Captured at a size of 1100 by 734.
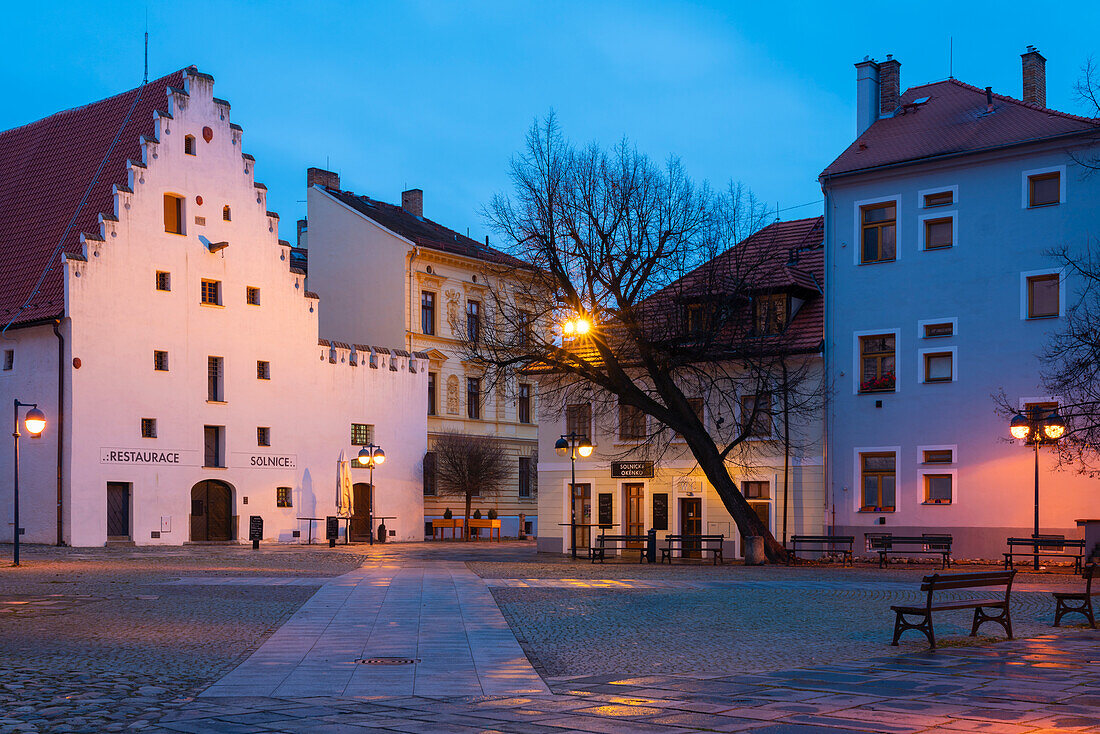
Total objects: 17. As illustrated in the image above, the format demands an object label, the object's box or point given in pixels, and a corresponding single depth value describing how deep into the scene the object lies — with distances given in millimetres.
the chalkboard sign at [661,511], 38906
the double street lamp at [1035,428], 27562
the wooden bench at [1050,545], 28922
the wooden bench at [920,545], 31781
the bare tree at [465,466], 55438
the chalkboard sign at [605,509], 40531
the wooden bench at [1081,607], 16203
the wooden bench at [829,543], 32781
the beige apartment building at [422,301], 56500
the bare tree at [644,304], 33438
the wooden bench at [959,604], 13992
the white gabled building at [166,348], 41125
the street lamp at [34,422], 27750
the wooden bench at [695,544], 33500
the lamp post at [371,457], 46000
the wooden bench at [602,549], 33966
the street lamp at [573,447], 35312
